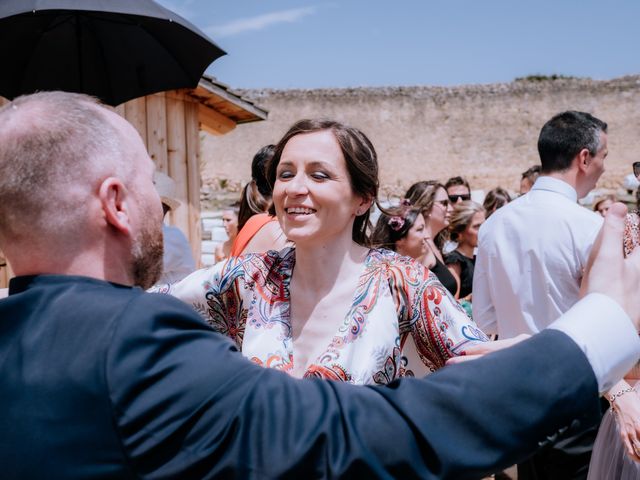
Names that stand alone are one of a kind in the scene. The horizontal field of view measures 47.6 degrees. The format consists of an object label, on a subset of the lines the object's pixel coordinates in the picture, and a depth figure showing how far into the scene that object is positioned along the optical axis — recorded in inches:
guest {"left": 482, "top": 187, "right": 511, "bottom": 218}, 322.0
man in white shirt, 152.0
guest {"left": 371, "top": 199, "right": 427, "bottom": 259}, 215.0
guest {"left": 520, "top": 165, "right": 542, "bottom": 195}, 302.0
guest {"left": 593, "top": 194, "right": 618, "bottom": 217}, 333.4
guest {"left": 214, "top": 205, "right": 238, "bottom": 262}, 274.5
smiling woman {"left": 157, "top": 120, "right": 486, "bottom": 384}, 93.0
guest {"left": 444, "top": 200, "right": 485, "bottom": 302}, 260.8
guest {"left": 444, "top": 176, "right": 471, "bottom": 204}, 323.3
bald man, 46.7
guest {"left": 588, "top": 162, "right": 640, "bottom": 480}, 122.6
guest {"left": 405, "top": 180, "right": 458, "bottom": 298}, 236.1
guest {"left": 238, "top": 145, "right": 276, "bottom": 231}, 177.2
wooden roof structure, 308.8
